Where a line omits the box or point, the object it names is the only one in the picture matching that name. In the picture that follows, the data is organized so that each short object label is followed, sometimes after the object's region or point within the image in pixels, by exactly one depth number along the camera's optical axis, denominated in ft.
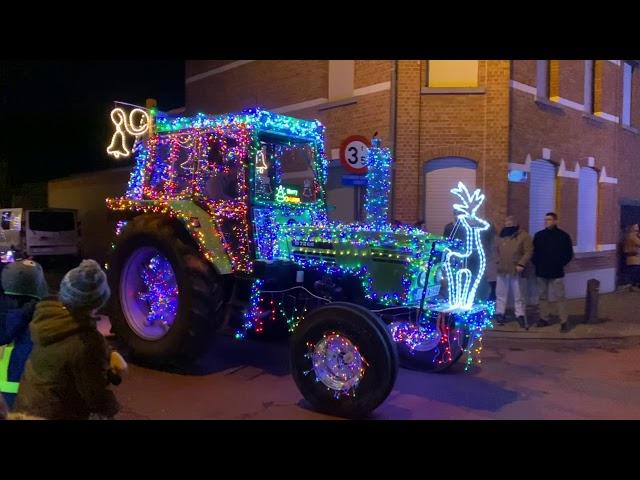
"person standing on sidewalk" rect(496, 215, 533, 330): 34.30
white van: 60.39
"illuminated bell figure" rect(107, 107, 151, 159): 24.09
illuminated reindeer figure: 20.06
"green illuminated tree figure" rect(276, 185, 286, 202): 22.77
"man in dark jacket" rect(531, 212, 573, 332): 33.63
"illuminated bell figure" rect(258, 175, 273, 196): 21.96
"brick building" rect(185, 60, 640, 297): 40.81
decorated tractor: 18.53
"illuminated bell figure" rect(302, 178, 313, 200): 24.12
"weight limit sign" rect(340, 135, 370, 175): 34.99
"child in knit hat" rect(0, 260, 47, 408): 11.95
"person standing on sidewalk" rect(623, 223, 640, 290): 53.16
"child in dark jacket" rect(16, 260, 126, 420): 9.57
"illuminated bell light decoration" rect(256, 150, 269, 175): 21.80
